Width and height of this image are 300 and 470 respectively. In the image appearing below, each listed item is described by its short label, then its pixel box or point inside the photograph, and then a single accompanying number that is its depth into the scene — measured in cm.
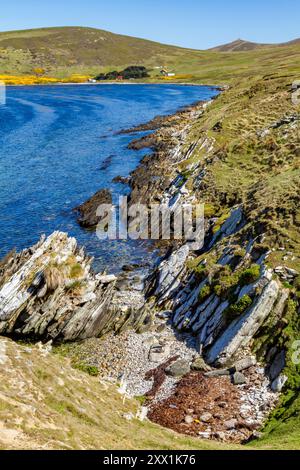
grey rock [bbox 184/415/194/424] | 2565
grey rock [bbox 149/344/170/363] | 3200
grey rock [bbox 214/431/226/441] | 2380
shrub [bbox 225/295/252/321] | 3139
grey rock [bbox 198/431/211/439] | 2398
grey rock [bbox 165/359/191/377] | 3014
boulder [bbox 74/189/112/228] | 5903
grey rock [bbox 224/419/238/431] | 2475
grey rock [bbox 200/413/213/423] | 2562
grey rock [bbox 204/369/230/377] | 2914
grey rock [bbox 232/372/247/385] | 2803
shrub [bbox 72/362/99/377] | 3072
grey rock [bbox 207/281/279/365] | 3020
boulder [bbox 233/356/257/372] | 2903
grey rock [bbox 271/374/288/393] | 2640
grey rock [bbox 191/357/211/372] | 3009
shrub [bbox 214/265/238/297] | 3428
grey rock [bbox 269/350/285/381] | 2737
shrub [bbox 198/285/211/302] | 3569
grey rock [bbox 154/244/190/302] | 4027
